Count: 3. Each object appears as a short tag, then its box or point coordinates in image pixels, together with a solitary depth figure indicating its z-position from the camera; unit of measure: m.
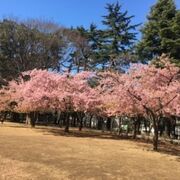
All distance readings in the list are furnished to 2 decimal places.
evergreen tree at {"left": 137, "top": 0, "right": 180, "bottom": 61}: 19.13
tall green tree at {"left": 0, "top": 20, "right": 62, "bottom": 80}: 24.46
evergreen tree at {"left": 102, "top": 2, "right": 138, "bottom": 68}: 27.13
